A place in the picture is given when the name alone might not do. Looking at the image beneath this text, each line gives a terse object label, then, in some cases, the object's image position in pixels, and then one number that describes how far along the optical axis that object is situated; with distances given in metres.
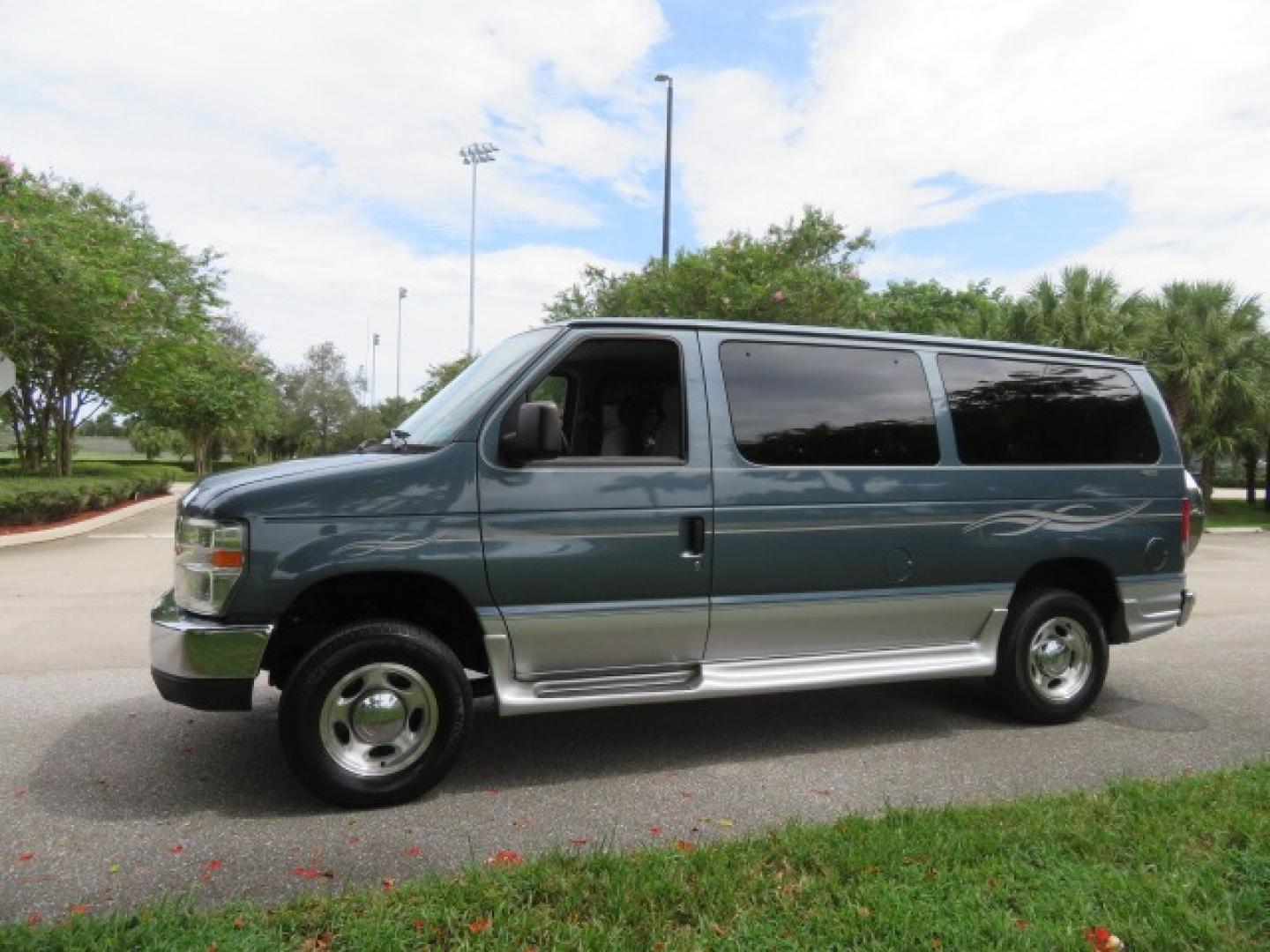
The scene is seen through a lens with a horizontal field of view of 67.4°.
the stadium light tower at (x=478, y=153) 52.44
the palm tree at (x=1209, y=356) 24.59
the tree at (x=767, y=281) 18.03
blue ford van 3.94
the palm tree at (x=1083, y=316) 22.66
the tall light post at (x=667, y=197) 21.39
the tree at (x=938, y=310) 25.07
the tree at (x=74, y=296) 16.55
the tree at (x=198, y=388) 23.41
